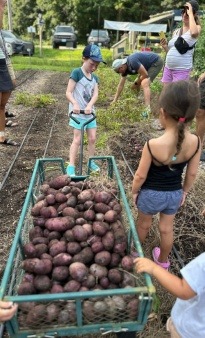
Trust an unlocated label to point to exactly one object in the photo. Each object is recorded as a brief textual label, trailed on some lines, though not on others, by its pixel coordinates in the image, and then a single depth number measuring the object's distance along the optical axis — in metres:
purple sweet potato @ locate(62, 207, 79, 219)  2.44
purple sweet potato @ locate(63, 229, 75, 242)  2.23
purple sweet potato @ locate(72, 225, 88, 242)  2.21
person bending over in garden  7.13
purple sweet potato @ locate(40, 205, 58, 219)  2.46
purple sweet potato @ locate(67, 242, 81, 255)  2.13
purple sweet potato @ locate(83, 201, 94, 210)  2.56
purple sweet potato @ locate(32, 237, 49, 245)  2.24
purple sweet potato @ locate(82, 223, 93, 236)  2.28
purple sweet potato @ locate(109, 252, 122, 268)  2.12
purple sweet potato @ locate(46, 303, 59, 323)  1.73
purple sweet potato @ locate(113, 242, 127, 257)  2.19
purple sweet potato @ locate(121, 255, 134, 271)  2.05
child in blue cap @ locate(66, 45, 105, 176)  4.11
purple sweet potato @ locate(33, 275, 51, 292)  1.92
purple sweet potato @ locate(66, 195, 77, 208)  2.59
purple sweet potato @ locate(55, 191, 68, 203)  2.62
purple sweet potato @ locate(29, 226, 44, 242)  2.35
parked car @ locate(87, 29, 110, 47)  31.38
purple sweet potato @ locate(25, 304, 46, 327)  1.71
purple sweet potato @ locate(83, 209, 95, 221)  2.44
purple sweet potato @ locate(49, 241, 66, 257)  2.12
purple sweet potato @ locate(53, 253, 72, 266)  2.03
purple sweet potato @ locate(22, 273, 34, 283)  1.97
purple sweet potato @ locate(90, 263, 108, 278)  1.99
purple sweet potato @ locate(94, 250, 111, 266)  2.08
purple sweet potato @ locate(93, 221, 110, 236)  2.27
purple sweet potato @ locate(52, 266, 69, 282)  1.96
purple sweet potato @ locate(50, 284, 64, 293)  1.89
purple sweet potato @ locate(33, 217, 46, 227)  2.42
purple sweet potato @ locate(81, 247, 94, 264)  2.09
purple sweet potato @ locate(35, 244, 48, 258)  2.13
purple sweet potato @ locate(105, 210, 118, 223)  2.42
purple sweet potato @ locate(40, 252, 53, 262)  2.07
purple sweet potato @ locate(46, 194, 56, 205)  2.61
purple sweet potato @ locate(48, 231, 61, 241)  2.28
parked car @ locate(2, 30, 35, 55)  21.23
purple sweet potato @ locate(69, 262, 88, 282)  1.92
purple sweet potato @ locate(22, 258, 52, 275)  1.99
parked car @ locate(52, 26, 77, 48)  31.62
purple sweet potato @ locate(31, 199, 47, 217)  2.51
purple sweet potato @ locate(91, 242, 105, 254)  2.16
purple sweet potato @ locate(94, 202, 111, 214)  2.52
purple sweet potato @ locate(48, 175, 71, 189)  2.84
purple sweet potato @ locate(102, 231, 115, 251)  2.18
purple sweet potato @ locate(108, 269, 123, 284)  1.99
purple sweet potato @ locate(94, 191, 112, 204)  2.62
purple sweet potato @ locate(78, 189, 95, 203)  2.64
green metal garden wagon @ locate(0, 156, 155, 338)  1.69
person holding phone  5.07
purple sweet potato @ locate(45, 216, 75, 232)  2.30
